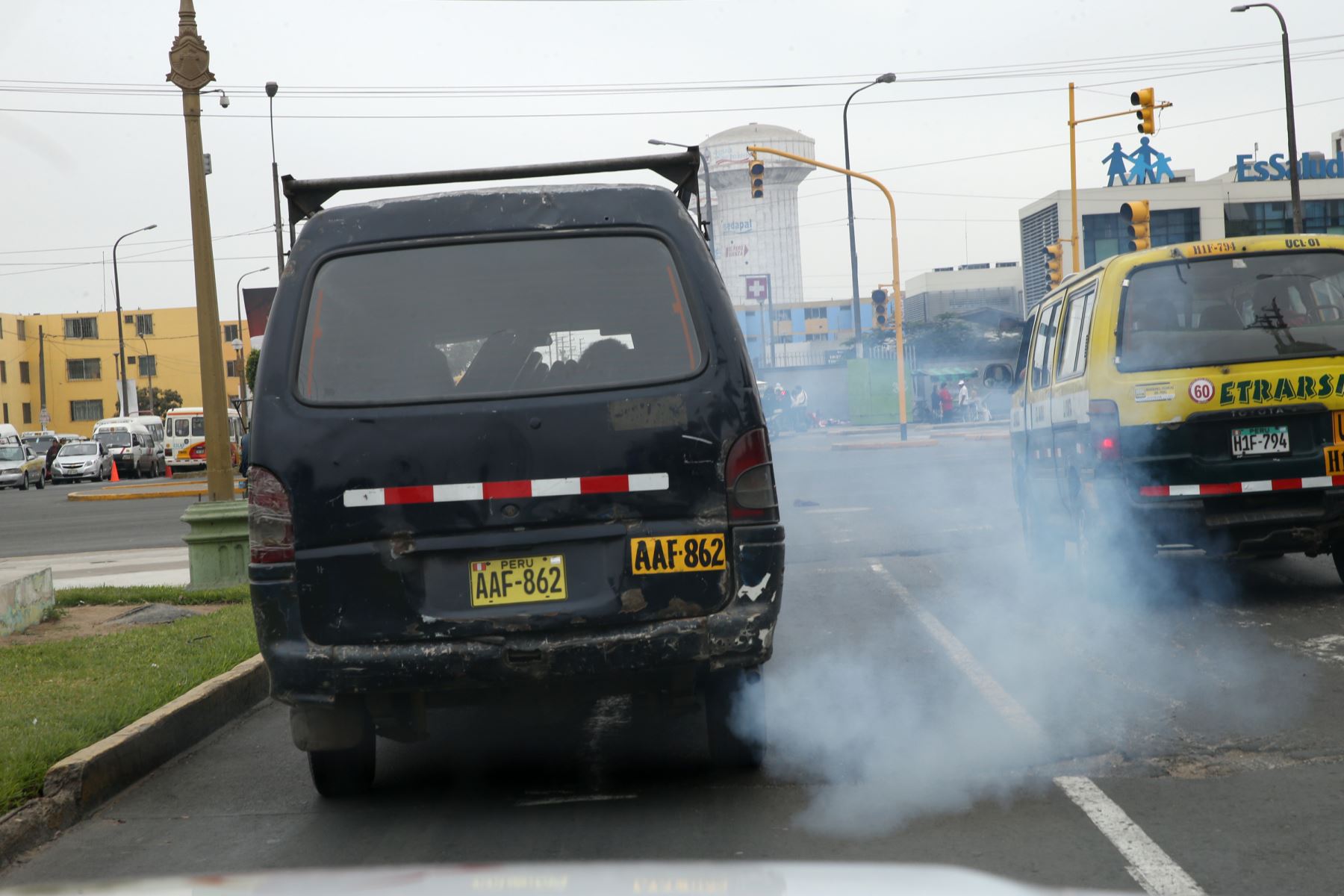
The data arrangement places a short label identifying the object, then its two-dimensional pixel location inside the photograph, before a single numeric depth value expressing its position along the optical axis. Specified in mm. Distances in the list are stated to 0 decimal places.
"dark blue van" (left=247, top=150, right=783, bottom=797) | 4461
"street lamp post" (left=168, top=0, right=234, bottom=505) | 10742
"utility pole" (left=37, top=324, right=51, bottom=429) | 64500
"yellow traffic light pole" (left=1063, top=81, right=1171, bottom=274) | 23391
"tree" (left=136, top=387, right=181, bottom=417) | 93312
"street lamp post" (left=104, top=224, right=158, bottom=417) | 60062
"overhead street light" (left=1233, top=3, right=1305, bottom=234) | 27750
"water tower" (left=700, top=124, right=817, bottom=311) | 119000
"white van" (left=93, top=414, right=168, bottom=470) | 55938
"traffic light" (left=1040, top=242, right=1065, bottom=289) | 28891
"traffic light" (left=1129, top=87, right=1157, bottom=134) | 23344
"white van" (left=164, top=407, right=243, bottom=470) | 47150
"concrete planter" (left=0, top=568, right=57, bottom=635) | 8903
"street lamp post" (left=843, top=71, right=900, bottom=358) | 33281
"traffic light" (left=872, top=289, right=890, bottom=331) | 32094
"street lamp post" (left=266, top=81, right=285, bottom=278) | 31625
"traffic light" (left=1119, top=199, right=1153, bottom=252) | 21922
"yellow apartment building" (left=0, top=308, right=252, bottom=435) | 85750
